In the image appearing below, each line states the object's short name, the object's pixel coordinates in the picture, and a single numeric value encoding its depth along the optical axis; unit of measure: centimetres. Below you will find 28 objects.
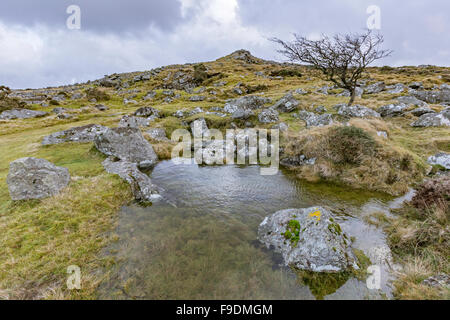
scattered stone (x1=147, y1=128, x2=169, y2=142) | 2212
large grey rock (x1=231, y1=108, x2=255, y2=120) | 2583
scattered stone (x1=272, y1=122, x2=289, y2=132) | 2091
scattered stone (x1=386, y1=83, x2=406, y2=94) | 3501
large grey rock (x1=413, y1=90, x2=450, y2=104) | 2814
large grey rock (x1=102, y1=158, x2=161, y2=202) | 1077
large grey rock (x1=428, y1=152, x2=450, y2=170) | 1240
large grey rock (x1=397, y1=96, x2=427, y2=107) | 2446
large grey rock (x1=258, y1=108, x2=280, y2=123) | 2421
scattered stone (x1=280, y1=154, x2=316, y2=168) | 1515
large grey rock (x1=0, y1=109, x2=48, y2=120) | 3528
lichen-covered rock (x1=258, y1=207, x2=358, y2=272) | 608
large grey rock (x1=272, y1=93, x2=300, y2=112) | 2792
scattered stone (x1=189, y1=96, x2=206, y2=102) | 4531
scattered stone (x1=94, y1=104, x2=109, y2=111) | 4428
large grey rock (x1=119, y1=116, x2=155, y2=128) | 2620
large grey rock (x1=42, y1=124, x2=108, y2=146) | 2050
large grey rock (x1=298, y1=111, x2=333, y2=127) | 2070
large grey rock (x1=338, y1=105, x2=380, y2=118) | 2148
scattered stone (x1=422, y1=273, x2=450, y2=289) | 481
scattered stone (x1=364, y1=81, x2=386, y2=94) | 3806
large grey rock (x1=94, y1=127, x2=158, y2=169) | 1638
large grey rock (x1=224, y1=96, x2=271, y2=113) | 3039
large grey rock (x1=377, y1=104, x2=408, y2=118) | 2294
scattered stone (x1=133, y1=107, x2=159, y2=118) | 3103
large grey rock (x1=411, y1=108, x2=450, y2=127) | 1855
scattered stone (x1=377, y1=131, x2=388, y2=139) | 1584
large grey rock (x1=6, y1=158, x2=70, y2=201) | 920
